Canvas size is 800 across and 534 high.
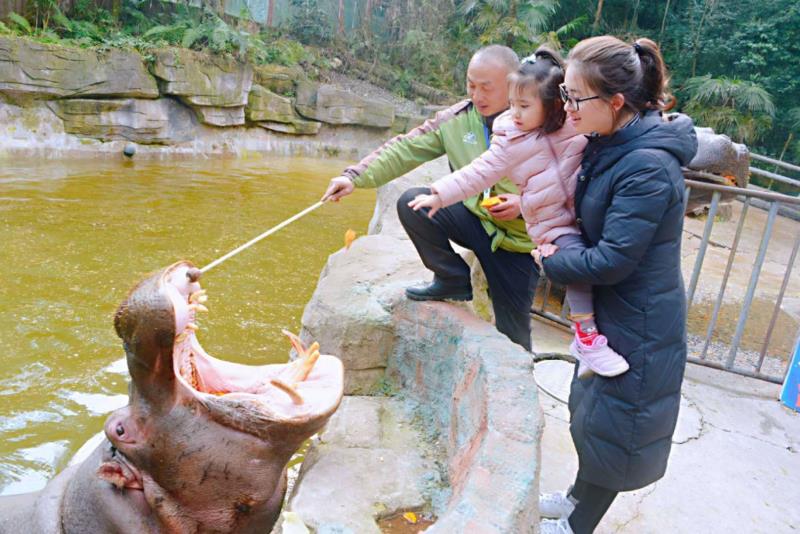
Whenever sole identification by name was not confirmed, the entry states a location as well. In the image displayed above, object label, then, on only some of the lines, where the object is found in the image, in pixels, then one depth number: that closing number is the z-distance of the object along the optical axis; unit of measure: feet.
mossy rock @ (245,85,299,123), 42.93
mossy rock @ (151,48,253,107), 37.68
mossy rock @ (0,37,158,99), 32.17
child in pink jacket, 7.13
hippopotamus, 5.23
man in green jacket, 9.12
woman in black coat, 5.92
